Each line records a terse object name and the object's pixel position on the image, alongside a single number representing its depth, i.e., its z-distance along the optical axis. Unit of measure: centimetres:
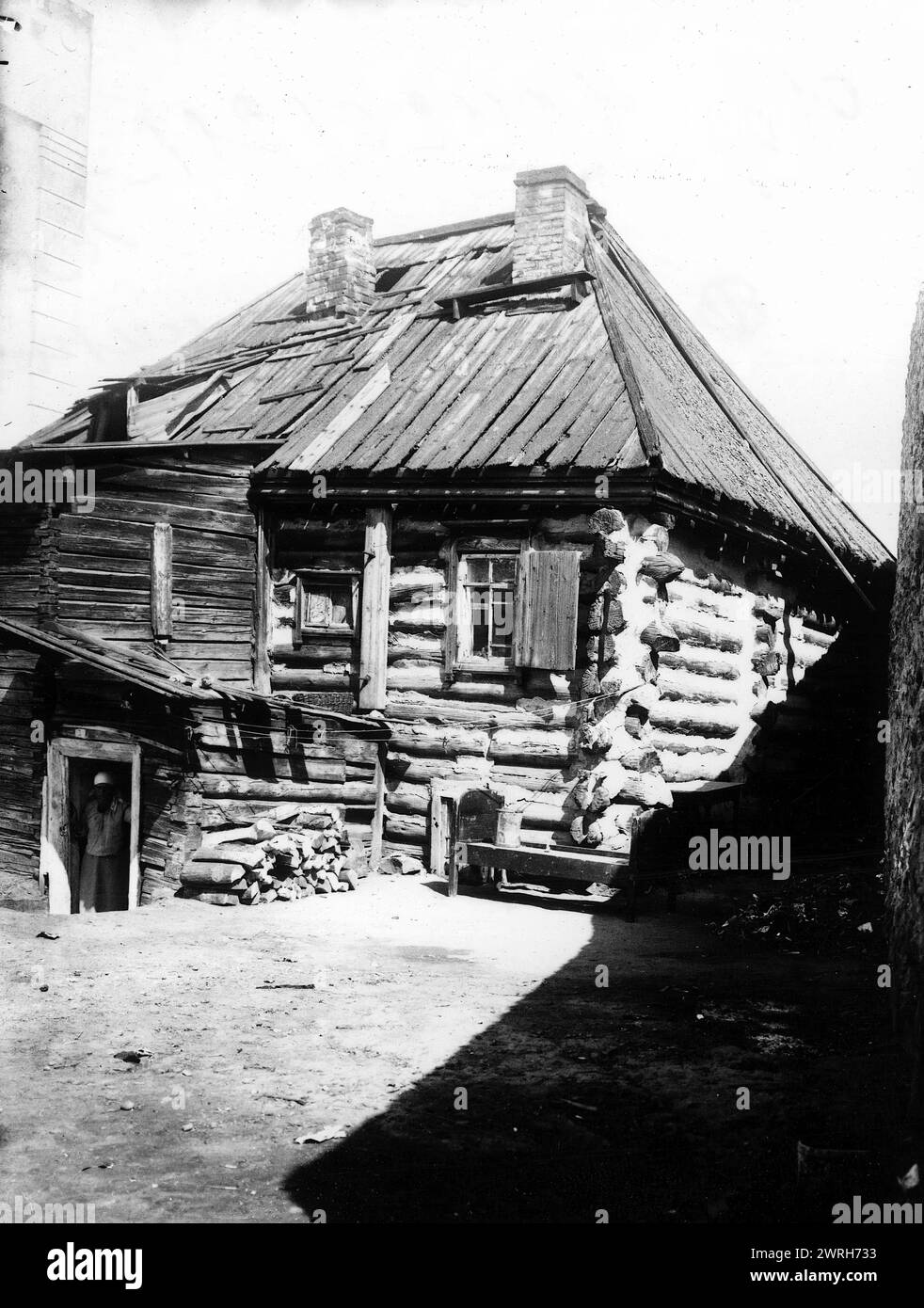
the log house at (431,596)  1219
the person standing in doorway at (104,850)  1283
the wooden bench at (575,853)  1088
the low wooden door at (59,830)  1342
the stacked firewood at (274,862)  1170
